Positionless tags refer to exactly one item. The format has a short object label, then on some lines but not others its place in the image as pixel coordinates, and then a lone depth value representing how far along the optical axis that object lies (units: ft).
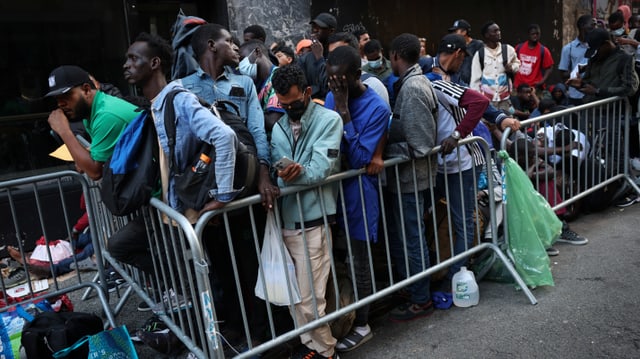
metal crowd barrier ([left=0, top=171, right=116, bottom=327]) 18.42
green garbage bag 14.53
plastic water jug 14.06
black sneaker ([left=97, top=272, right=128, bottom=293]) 16.54
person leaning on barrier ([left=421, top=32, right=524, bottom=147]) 15.01
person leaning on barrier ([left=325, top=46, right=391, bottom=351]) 11.90
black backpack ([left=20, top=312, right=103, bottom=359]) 11.64
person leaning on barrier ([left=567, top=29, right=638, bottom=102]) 20.07
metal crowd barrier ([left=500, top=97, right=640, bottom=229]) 18.03
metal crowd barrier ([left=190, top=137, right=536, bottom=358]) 10.91
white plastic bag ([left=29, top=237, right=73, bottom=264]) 18.31
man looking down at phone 11.08
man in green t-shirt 11.55
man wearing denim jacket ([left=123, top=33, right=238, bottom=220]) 9.91
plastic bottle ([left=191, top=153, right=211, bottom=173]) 10.15
